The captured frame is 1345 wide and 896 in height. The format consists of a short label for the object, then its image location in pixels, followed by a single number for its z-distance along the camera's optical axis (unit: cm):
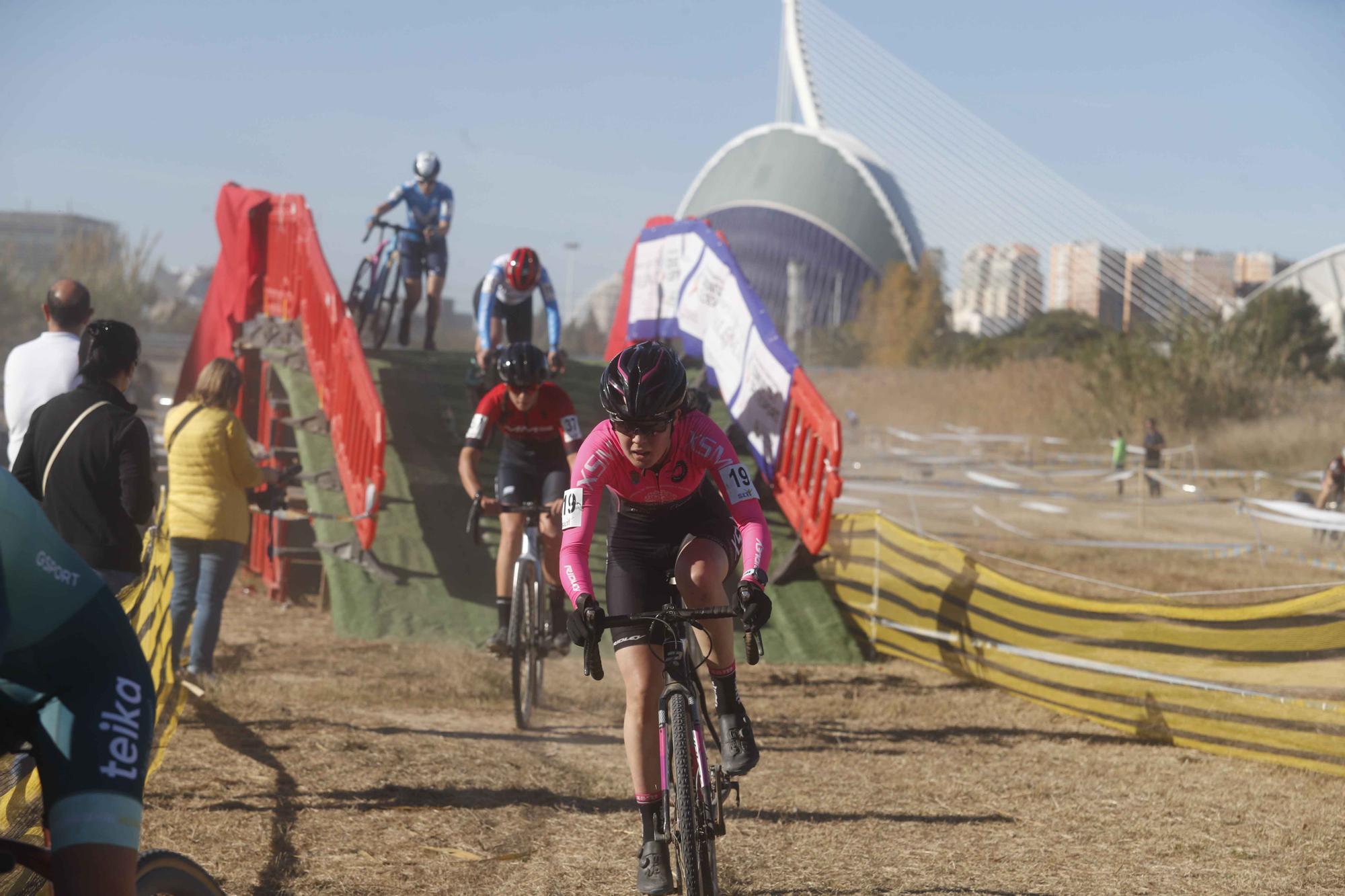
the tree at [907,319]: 7694
